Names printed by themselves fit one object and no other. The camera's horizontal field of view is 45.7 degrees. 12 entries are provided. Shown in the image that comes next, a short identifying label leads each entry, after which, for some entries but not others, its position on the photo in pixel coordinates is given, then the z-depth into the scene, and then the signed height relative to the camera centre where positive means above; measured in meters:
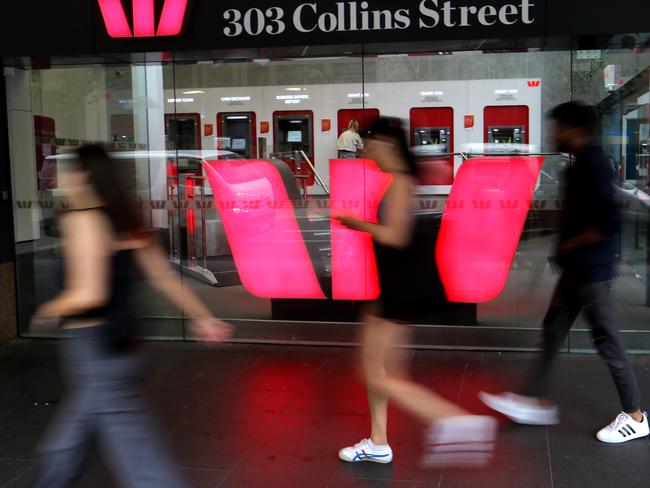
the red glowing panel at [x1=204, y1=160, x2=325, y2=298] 6.90 -0.48
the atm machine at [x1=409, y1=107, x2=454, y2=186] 6.57 +0.26
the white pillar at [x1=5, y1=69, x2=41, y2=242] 7.06 +0.14
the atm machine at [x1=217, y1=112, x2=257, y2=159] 6.84 +0.36
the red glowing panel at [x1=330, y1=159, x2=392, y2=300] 6.69 -0.41
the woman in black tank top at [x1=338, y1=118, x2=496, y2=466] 3.70 -0.59
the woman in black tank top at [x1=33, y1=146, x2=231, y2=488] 2.95 -0.66
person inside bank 6.69 +0.25
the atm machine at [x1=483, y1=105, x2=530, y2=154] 6.47 +0.34
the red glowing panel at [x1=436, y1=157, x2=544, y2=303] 6.50 -0.48
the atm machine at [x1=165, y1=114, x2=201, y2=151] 6.91 +0.38
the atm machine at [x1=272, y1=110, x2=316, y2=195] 6.78 +0.27
